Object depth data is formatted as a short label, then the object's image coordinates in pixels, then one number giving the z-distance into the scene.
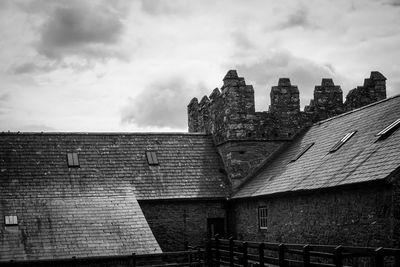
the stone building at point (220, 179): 19.23
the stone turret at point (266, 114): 29.39
